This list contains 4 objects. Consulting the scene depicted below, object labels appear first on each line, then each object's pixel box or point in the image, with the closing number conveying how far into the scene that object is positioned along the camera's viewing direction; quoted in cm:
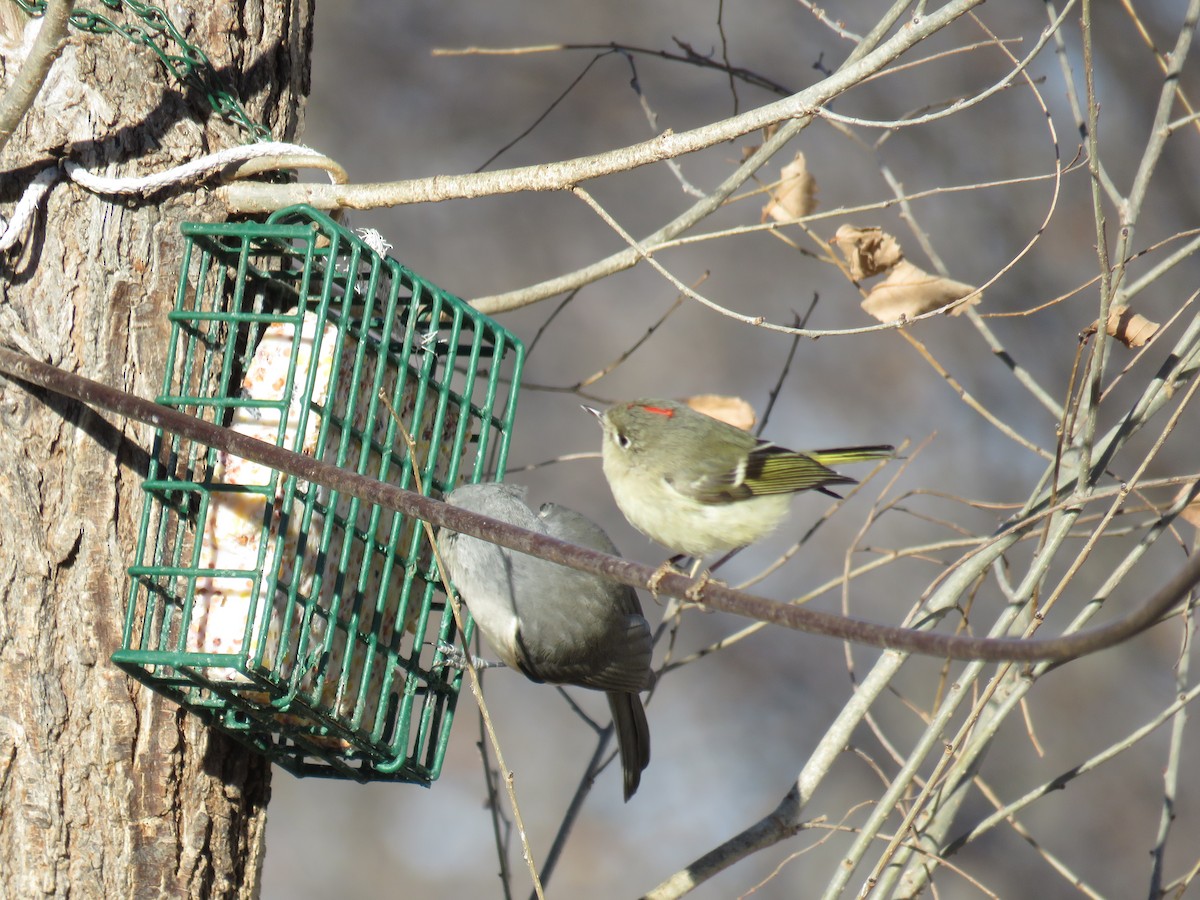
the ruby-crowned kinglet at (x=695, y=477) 801
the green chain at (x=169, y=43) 584
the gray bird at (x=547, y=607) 695
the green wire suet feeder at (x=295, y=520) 566
